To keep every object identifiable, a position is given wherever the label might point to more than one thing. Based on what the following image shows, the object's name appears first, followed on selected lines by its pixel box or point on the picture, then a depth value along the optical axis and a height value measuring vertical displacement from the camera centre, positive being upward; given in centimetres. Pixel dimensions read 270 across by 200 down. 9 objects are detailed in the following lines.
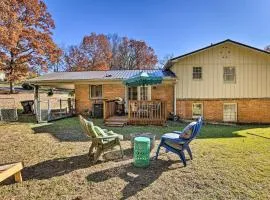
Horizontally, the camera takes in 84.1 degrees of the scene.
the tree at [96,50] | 2288 +767
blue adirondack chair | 358 -110
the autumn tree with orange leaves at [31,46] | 1316 +494
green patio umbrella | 695 +89
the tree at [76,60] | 2262 +591
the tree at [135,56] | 2627 +750
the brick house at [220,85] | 908 +81
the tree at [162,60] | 2718 +698
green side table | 347 -126
